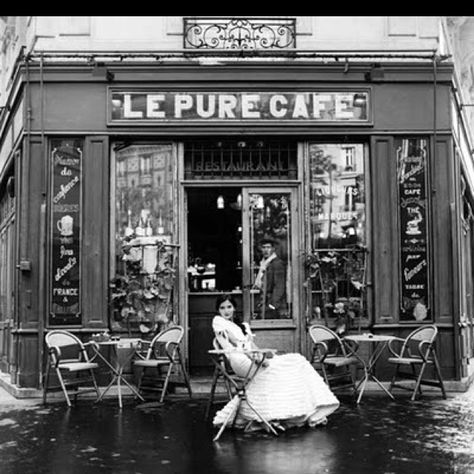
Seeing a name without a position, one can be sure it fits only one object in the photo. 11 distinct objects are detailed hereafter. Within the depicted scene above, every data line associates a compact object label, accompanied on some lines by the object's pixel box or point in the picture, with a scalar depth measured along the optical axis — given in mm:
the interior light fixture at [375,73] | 10406
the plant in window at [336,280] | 10312
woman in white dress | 7238
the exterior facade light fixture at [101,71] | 10234
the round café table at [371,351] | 9078
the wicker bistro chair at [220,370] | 7645
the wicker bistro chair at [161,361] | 9219
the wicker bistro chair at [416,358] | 9273
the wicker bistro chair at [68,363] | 8961
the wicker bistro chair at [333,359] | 9172
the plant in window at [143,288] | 10211
